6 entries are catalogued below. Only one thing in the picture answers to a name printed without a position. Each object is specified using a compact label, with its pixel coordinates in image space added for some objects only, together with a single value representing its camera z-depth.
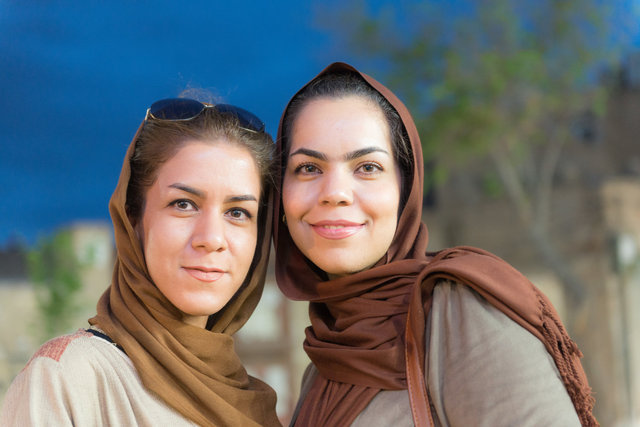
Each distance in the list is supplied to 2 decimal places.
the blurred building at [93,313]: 8.02
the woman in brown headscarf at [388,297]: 1.55
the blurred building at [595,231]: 9.20
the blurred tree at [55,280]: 7.87
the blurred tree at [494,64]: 9.20
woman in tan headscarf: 1.66
